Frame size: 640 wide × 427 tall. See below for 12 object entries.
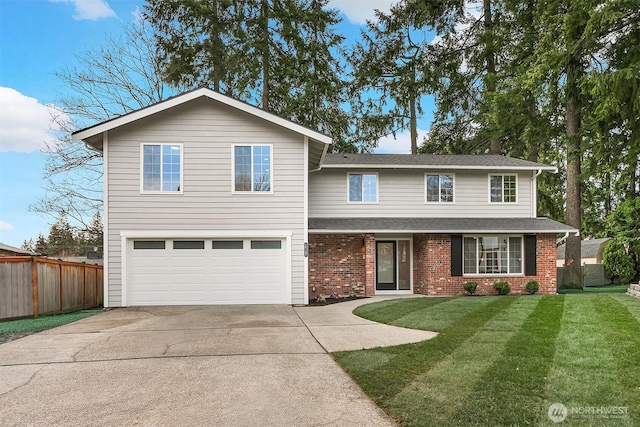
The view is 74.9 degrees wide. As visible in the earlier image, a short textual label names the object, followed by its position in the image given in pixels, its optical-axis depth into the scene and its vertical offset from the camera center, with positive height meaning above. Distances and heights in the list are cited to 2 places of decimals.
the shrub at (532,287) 14.49 -2.46
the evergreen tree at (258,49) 20.02 +8.47
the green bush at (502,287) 14.41 -2.45
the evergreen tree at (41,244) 22.33 -1.46
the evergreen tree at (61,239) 20.11 -1.06
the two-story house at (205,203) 12.02 +0.45
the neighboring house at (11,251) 12.34 -0.95
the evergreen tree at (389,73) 23.50 +8.15
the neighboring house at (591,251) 27.41 -2.45
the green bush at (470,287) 14.23 -2.41
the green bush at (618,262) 21.42 -2.41
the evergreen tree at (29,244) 26.90 -1.63
